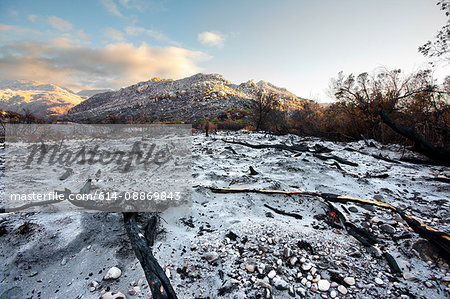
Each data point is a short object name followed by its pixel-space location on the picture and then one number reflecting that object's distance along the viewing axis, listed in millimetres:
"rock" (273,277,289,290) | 1201
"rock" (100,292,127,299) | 1072
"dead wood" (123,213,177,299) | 1087
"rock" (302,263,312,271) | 1343
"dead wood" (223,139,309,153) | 5538
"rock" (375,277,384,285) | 1231
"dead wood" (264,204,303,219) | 2105
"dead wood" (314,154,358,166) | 4220
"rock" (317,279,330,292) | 1188
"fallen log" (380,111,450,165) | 3923
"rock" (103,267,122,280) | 1214
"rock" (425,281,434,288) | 1184
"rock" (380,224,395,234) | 1763
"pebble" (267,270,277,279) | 1280
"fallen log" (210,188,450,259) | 1429
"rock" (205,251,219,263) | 1429
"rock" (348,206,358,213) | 2153
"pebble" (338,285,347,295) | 1163
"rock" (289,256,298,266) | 1395
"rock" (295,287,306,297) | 1164
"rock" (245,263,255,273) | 1327
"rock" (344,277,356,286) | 1223
